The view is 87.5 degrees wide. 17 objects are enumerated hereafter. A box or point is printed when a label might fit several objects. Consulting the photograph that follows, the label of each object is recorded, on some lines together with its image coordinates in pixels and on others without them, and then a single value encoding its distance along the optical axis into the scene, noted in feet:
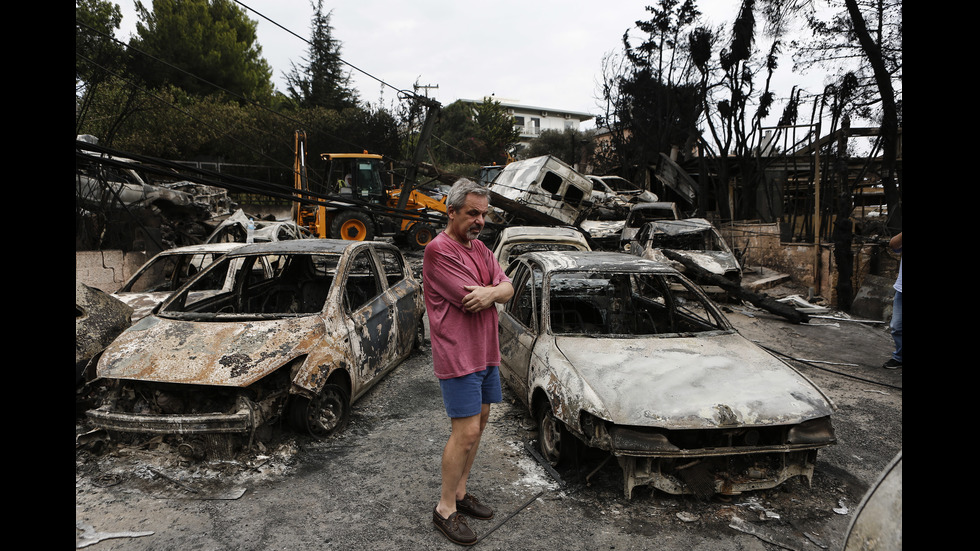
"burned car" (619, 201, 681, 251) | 43.75
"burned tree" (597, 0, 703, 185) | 68.85
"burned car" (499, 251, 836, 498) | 9.55
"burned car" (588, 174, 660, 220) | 56.34
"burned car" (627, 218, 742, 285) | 31.89
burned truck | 50.26
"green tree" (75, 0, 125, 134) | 71.05
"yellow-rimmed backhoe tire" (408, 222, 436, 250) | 53.62
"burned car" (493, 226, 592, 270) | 27.17
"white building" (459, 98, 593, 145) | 201.49
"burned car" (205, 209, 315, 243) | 35.17
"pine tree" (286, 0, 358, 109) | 111.65
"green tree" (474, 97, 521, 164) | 124.98
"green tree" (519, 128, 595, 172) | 112.88
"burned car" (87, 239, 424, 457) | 11.34
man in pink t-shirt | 8.71
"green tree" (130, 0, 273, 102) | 88.79
